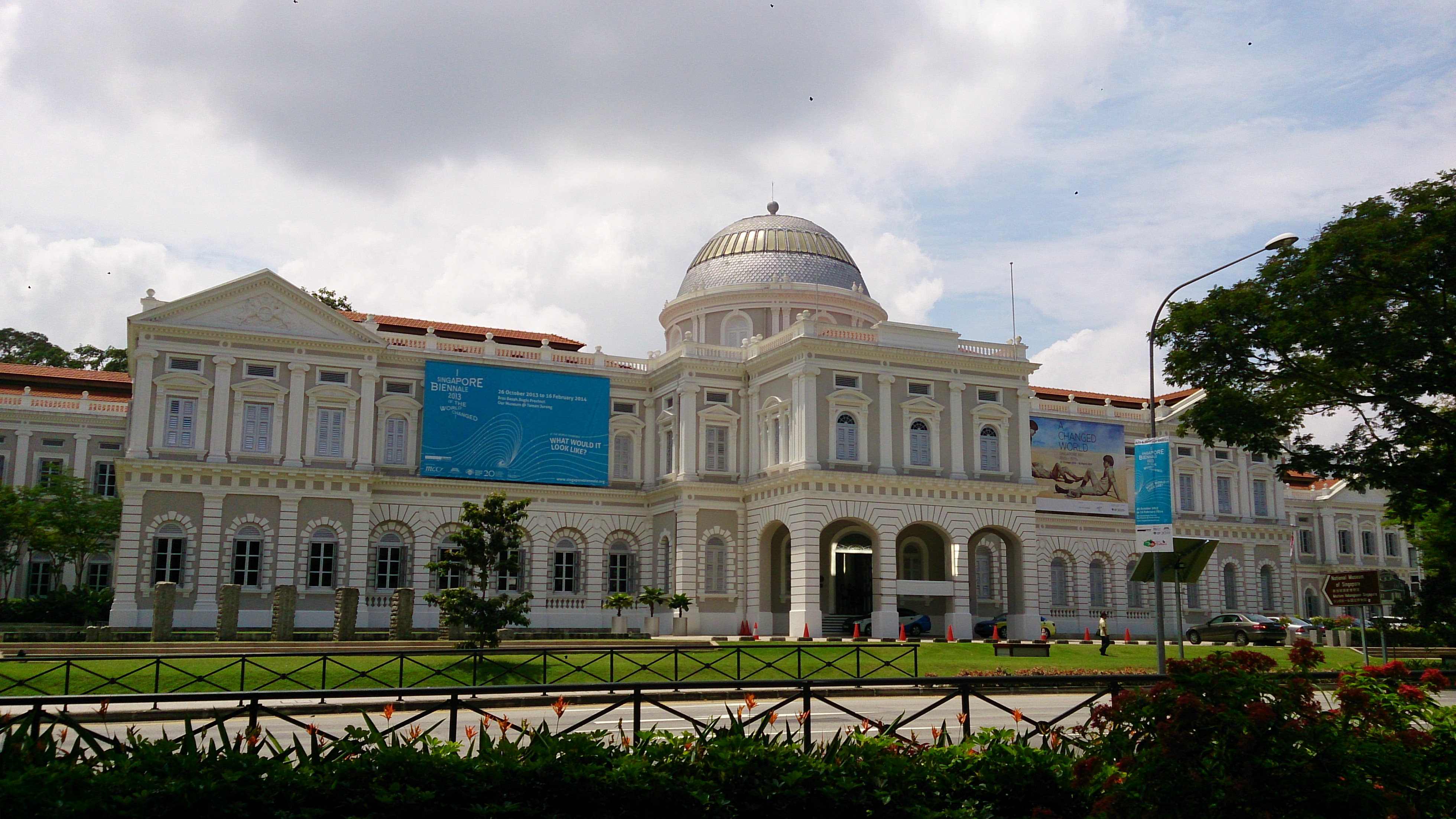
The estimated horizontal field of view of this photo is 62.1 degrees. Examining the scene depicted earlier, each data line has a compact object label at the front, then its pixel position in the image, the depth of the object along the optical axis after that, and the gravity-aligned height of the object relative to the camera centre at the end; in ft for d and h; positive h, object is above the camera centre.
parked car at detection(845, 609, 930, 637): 158.71 -4.99
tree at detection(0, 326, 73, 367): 252.42 +47.74
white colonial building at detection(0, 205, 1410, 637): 152.97 +14.46
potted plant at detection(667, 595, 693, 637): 155.83 -4.62
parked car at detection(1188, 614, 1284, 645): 160.56 -5.54
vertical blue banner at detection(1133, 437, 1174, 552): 77.71 +5.72
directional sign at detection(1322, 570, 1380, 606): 97.66 +0.03
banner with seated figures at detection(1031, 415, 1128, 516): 192.44 +19.40
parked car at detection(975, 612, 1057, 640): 162.20 -5.62
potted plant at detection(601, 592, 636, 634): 146.72 -2.19
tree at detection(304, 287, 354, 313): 222.89 +51.69
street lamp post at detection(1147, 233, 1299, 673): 80.18 +13.17
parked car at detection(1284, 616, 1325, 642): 160.44 -5.52
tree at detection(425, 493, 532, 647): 109.50 +2.01
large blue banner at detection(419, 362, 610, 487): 165.27 +21.76
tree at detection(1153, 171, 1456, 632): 98.73 +20.57
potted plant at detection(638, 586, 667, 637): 149.48 -1.85
